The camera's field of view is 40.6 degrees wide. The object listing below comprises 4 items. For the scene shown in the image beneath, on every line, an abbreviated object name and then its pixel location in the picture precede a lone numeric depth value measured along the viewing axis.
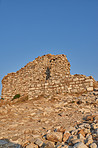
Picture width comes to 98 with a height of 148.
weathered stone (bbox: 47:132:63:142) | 3.09
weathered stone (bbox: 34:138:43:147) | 2.88
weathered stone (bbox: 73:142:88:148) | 2.61
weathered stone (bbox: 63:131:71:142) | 3.10
